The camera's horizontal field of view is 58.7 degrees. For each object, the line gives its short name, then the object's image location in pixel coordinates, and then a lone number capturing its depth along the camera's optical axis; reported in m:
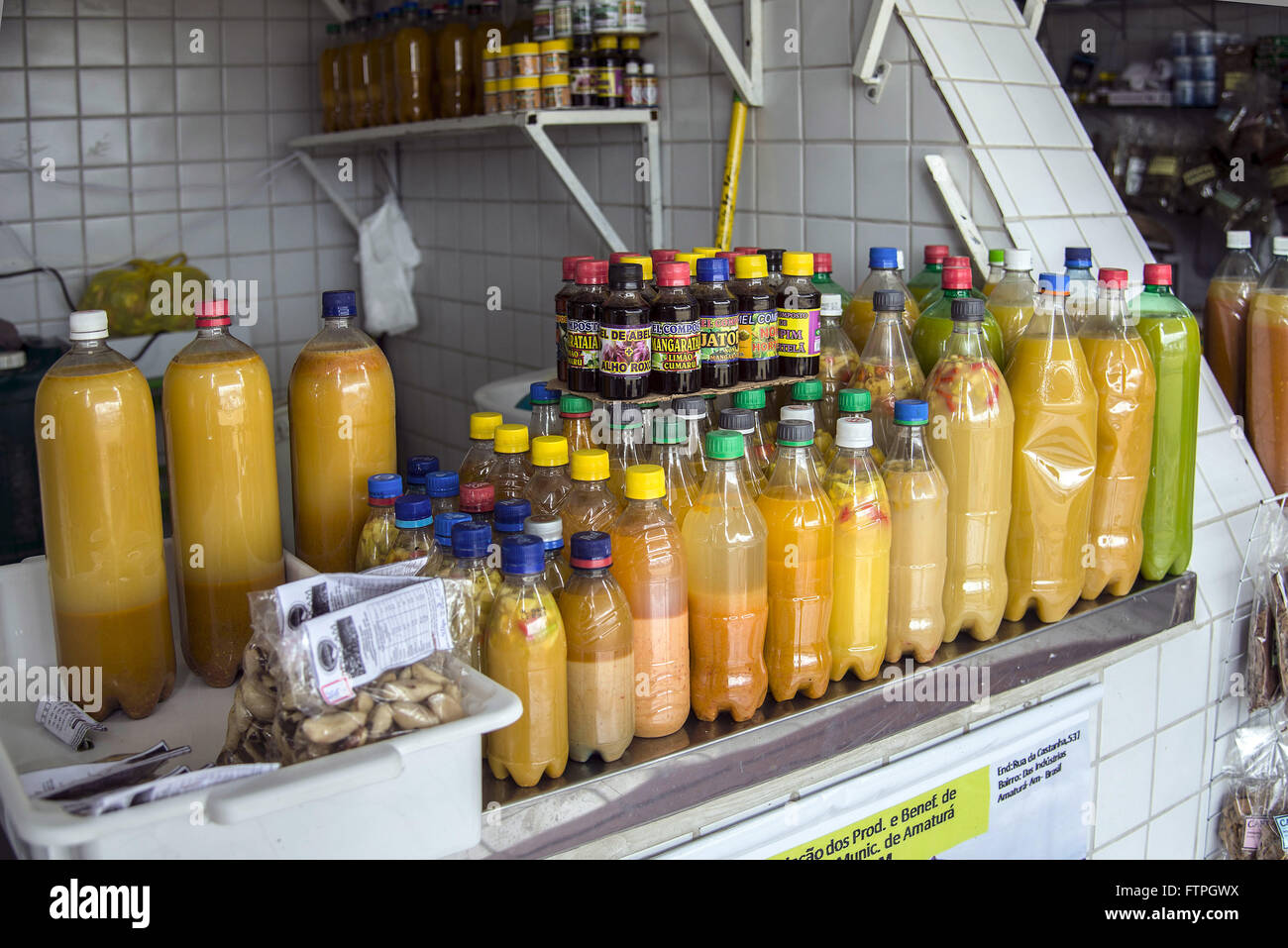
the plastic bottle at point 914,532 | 1.48
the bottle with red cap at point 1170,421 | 1.73
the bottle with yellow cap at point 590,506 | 1.33
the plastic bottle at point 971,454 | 1.53
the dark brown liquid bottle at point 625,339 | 1.36
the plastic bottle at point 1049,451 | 1.59
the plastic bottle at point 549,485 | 1.35
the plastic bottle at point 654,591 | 1.26
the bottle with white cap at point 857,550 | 1.42
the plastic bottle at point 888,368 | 1.59
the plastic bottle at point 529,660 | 1.16
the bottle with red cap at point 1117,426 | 1.65
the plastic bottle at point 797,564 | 1.37
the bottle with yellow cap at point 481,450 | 1.47
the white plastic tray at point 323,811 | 0.94
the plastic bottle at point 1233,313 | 2.08
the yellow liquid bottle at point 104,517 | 1.27
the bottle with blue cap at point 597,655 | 1.20
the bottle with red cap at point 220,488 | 1.35
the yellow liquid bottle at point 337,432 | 1.44
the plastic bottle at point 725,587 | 1.32
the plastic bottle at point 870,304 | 1.76
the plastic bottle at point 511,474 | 1.43
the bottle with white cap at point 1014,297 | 1.75
